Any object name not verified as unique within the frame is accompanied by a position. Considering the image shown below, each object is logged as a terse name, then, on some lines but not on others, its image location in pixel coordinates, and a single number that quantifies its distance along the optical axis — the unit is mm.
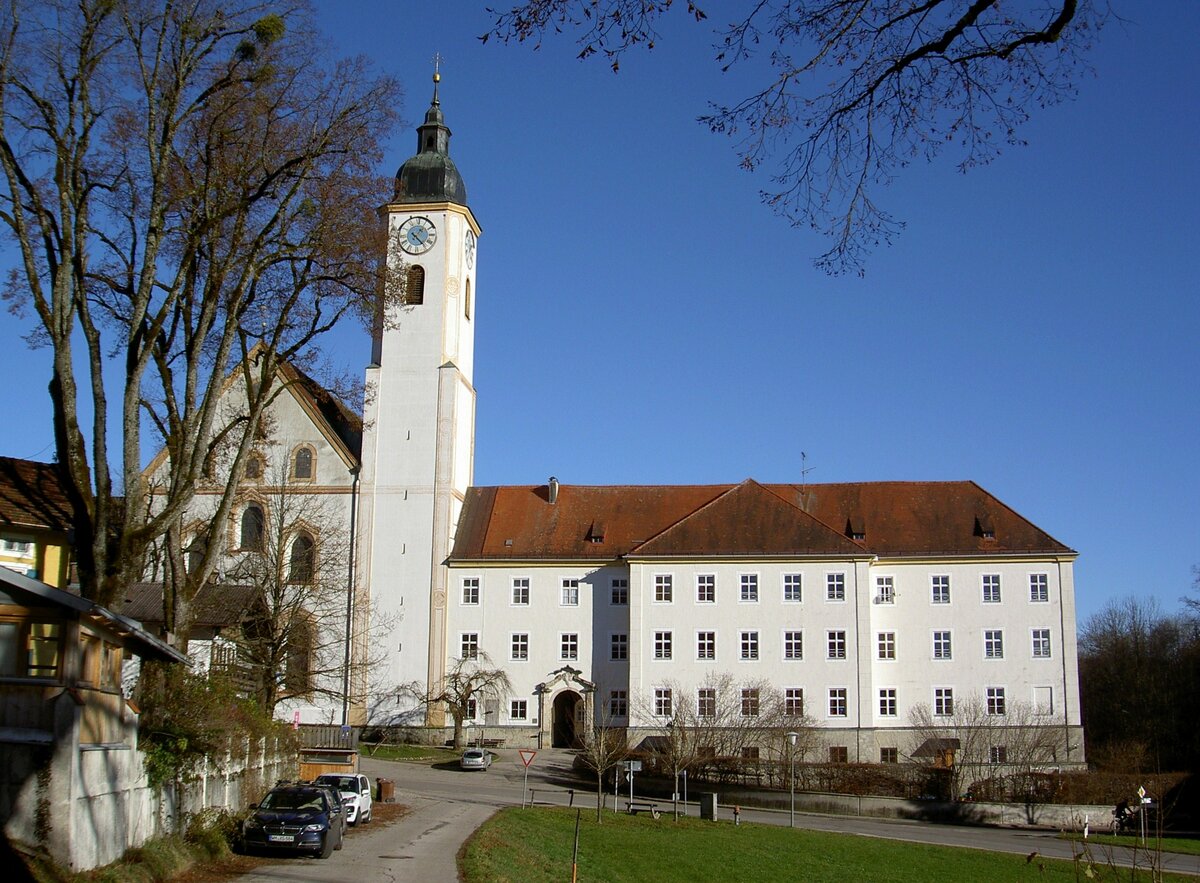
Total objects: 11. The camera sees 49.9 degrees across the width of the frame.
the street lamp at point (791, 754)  39162
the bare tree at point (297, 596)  42969
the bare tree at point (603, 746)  38475
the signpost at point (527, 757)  32838
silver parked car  47125
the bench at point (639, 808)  36438
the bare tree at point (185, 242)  18797
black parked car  20906
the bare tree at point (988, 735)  47781
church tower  54750
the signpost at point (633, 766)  36128
